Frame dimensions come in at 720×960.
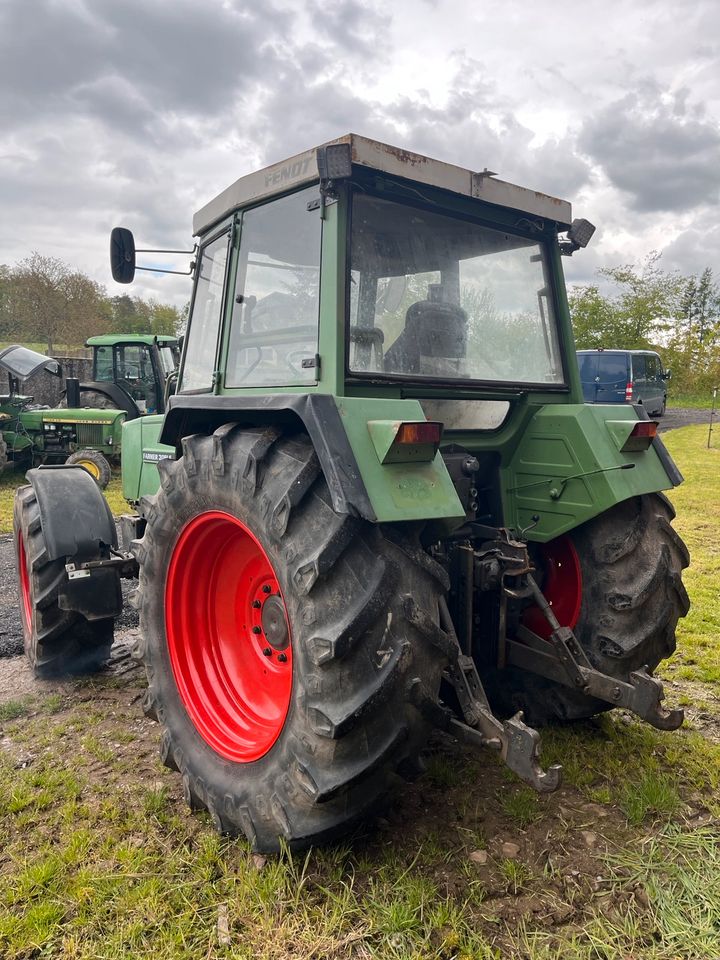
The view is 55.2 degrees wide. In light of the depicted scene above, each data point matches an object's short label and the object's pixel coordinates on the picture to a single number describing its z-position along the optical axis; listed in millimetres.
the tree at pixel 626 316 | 28641
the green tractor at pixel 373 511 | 1959
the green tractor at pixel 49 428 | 10531
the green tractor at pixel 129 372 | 12055
